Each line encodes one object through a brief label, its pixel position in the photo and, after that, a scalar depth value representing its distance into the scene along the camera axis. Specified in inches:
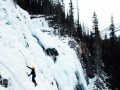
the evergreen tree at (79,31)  2893.7
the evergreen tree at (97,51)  2370.8
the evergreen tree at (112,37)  2730.1
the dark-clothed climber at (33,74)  933.1
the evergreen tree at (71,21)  2440.9
